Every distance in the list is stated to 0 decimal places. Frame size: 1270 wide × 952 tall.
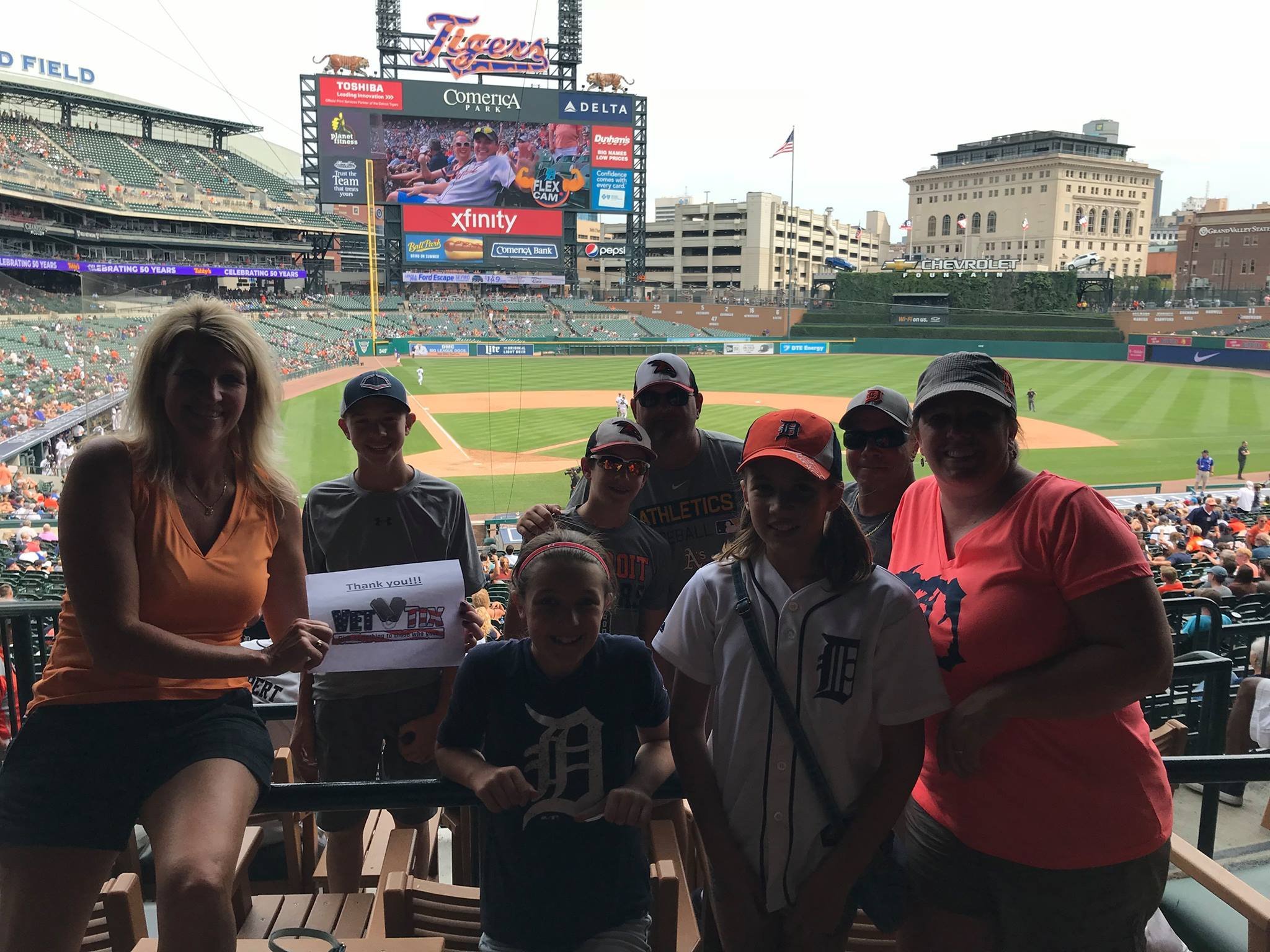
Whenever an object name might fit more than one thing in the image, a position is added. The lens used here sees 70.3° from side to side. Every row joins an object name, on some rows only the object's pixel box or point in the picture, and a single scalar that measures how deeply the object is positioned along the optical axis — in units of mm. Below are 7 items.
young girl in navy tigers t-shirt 2129
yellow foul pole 42062
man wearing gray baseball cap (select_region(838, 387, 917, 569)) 3383
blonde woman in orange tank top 1973
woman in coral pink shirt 1990
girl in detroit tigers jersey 2033
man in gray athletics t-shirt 3809
